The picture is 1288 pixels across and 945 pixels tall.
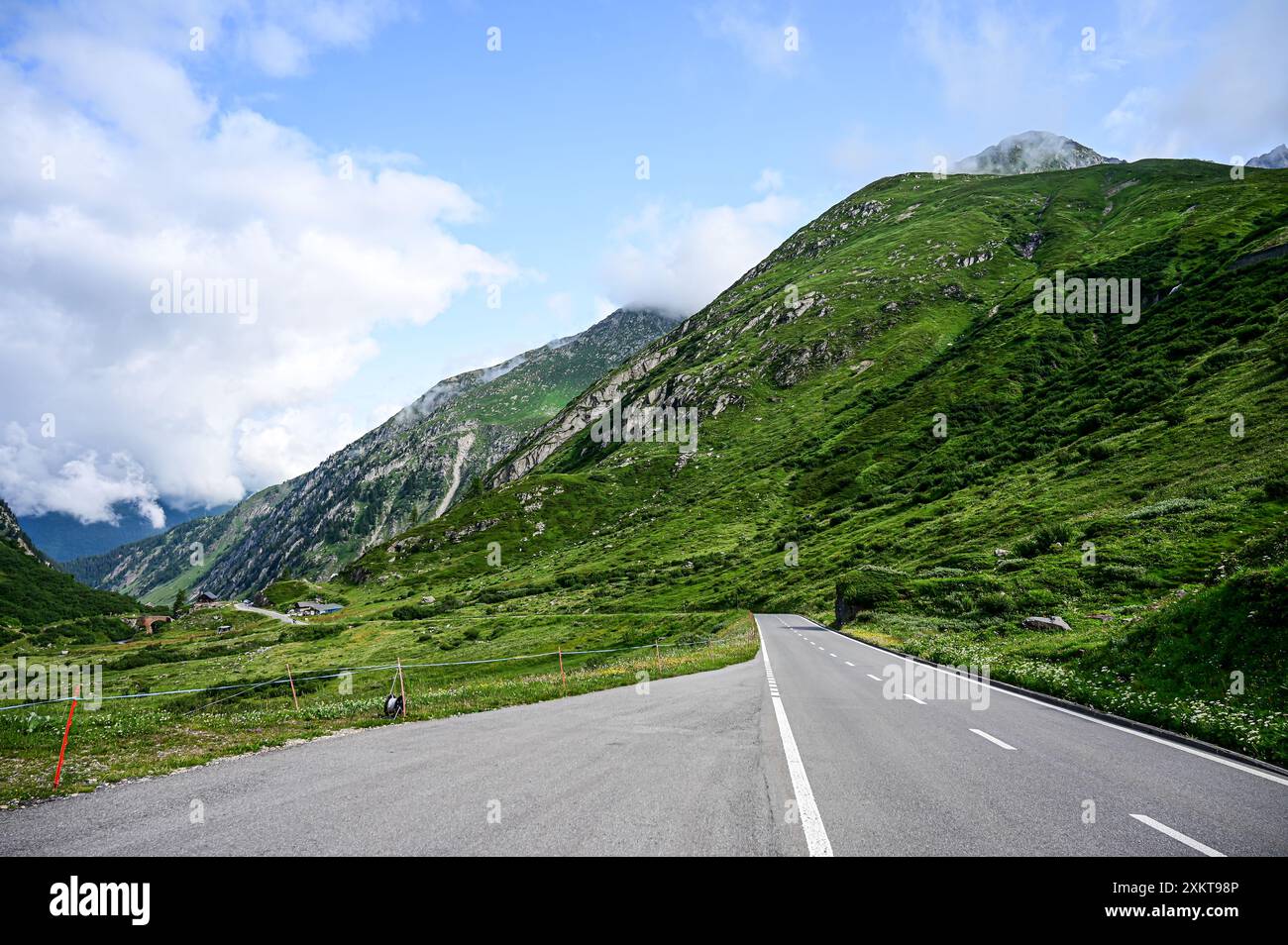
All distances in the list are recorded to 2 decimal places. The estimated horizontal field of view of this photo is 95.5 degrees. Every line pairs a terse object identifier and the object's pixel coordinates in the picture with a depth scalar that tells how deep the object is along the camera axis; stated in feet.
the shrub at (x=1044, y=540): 152.76
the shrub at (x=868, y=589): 176.44
